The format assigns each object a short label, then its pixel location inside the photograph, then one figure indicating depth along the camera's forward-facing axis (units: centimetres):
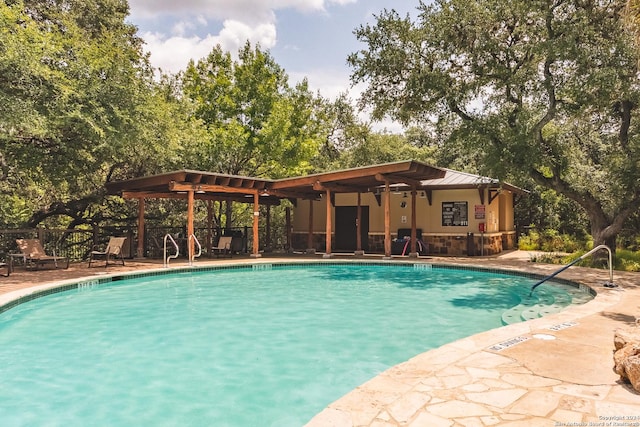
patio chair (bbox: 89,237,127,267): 1213
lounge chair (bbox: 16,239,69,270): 1087
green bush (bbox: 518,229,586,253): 1582
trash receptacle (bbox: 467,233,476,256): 1529
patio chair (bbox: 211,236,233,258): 1514
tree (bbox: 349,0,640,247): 1038
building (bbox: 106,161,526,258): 1361
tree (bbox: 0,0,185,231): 892
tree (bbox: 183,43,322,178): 1933
